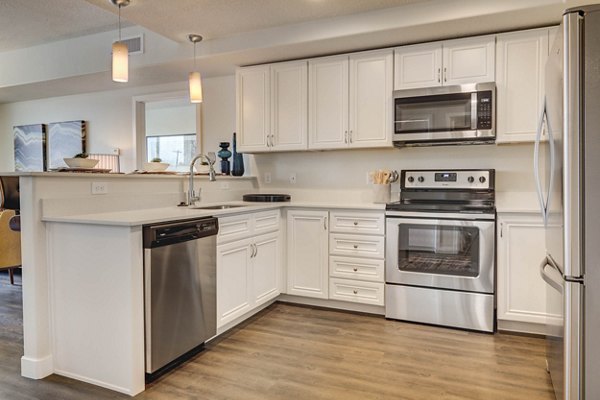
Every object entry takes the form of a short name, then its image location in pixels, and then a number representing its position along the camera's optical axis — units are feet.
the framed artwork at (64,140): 17.97
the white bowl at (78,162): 8.91
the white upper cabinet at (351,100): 11.29
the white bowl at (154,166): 11.00
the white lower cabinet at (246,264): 9.20
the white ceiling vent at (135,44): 12.89
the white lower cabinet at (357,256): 10.78
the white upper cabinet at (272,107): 12.31
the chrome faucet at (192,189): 10.72
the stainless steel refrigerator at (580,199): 5.04
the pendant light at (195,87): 10.78
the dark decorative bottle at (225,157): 13.71
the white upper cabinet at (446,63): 10.19
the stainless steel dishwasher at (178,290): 7.13
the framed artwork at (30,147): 18.99
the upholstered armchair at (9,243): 13.58
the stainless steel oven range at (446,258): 9.65
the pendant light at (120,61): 9.04
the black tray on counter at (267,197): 12.55
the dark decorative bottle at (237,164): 13.78
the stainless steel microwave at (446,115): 10.11
